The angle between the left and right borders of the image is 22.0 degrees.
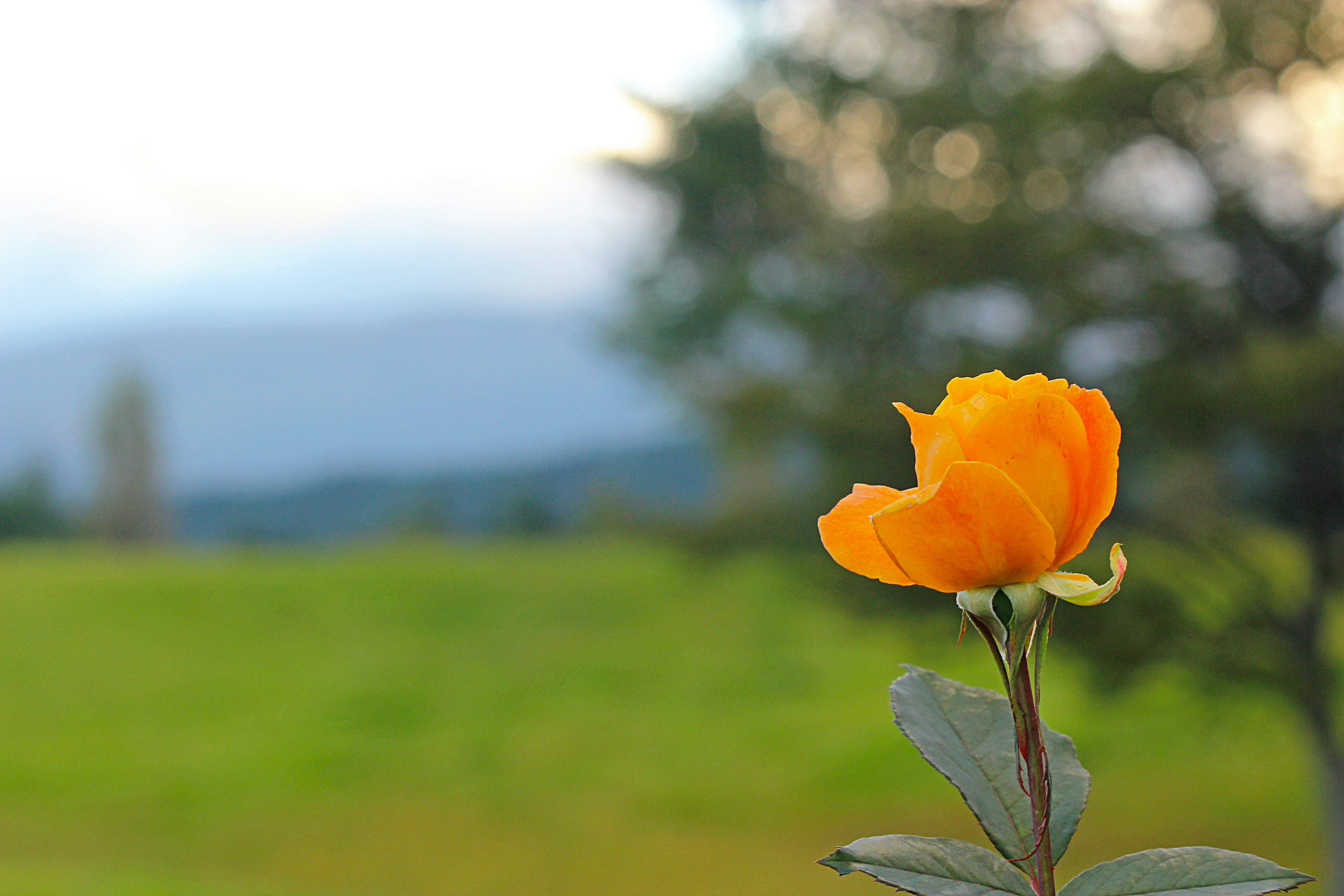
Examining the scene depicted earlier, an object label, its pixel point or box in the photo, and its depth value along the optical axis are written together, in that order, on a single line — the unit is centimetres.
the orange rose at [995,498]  90
